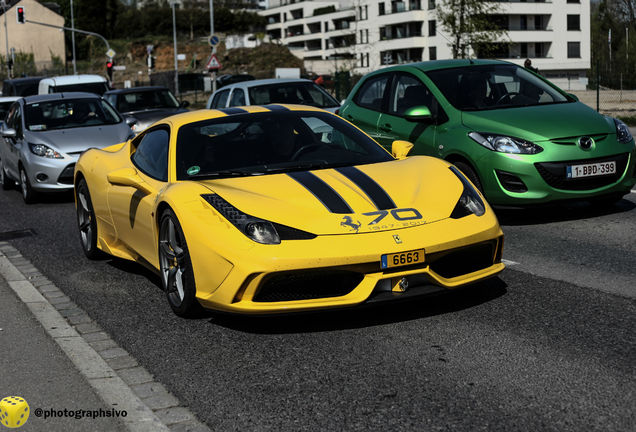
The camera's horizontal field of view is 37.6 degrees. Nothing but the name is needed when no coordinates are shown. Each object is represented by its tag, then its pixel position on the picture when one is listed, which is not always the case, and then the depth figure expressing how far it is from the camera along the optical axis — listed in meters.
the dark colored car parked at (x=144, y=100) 20.95
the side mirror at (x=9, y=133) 13.70
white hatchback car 15.59
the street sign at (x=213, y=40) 36.78
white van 23.72
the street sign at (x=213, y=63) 34.40
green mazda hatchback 8.55
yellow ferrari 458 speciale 5.10
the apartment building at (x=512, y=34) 79.62
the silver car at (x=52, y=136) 13.20
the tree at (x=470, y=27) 25.92
